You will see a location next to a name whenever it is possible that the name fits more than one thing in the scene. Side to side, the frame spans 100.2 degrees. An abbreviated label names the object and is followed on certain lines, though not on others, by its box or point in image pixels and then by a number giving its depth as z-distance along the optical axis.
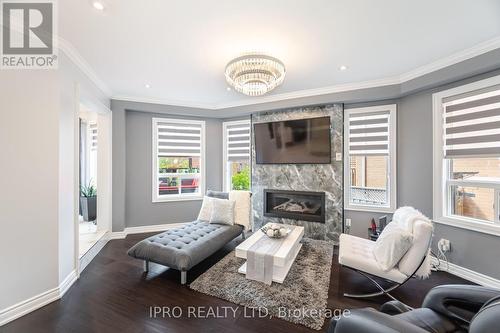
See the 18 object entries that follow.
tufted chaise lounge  2.38
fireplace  4.05
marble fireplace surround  3.86
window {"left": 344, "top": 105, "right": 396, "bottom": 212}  3.54
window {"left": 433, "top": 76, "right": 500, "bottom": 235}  2.49
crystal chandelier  2.31
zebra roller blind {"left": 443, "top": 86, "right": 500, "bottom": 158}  2.46
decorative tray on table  2.88
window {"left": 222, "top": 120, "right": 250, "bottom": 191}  4.79
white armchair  2.06
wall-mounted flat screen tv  3.93
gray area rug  1.95
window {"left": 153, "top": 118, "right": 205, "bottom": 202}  4.50
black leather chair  0.89
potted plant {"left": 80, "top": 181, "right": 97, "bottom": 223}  4.50
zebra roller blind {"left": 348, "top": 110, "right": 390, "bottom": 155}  3.59
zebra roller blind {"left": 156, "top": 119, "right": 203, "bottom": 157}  4.54
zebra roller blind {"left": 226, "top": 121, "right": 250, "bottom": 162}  4.77
